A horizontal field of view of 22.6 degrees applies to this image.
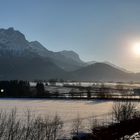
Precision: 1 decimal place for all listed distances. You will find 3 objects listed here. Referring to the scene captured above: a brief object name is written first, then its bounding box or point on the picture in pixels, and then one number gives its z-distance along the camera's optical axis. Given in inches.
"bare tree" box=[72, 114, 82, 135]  1794.7
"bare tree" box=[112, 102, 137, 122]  2337.6
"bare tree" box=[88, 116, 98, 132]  1915.6
